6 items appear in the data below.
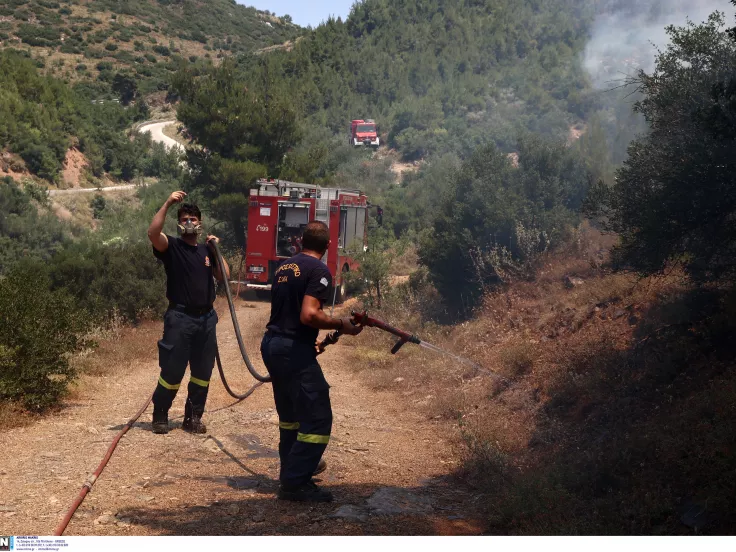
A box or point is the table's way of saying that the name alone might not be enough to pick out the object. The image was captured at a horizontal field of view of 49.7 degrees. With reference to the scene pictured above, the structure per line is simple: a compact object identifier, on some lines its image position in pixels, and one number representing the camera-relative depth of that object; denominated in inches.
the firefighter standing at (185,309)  274.7
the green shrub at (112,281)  589.0
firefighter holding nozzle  207.9
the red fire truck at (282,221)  789.9
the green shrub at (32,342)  308.2
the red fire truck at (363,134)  2074.3
